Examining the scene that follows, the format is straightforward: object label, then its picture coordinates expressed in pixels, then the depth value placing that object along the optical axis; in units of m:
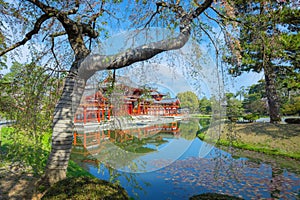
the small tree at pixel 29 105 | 2.38
